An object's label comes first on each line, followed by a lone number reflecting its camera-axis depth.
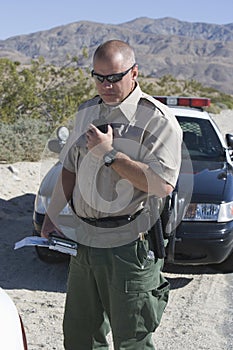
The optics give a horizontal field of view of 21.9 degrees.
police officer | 2.64
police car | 4.95
